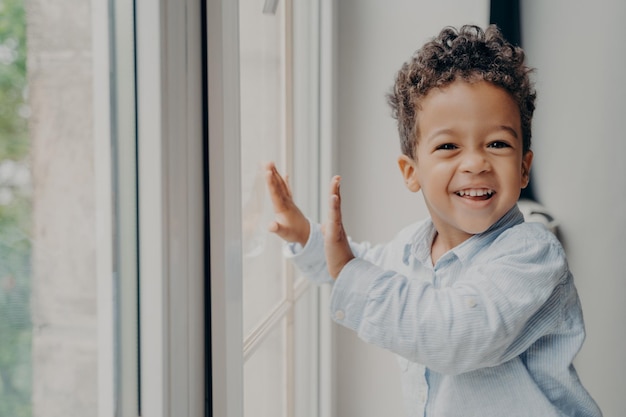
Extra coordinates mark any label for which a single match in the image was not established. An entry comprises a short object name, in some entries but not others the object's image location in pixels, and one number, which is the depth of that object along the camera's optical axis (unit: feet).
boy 2.40
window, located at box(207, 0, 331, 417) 2.12
